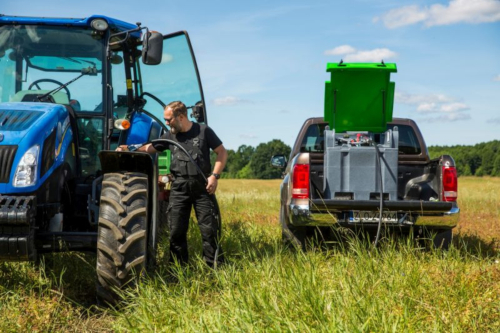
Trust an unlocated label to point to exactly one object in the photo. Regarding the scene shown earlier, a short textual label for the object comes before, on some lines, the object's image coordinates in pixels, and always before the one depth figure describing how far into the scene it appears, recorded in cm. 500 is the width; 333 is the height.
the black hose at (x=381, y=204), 570
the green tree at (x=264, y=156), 7909
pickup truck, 589
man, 559
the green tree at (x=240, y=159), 8931
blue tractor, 443
